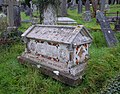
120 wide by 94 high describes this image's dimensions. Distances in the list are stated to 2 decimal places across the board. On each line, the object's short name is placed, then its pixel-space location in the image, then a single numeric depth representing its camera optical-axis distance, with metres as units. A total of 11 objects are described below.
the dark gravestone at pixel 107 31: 6.00
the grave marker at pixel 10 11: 7.09
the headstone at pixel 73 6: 23.21
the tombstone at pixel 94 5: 12.49
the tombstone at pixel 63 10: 12.58
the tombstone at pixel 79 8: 17.27
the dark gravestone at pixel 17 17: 9.20
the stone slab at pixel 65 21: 9.16
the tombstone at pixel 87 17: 11.06
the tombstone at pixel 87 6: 13.03
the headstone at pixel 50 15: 7.12
